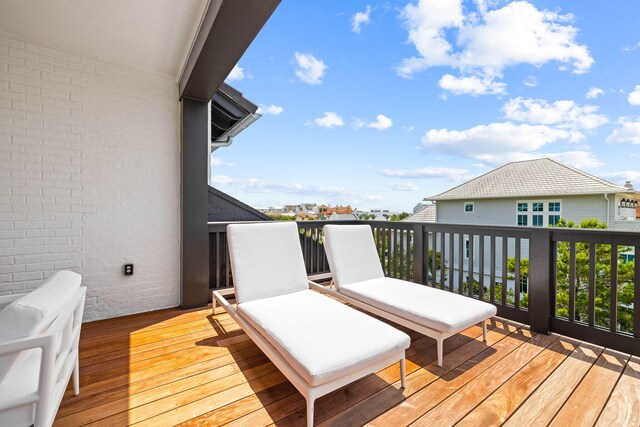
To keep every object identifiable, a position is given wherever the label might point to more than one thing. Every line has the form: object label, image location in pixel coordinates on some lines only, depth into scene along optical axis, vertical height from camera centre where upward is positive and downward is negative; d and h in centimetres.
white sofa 108 -57
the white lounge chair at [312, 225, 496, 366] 216 -79
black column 336 +6
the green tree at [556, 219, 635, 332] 651 -192
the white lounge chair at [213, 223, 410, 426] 152 -77
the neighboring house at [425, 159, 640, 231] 1136 +44
